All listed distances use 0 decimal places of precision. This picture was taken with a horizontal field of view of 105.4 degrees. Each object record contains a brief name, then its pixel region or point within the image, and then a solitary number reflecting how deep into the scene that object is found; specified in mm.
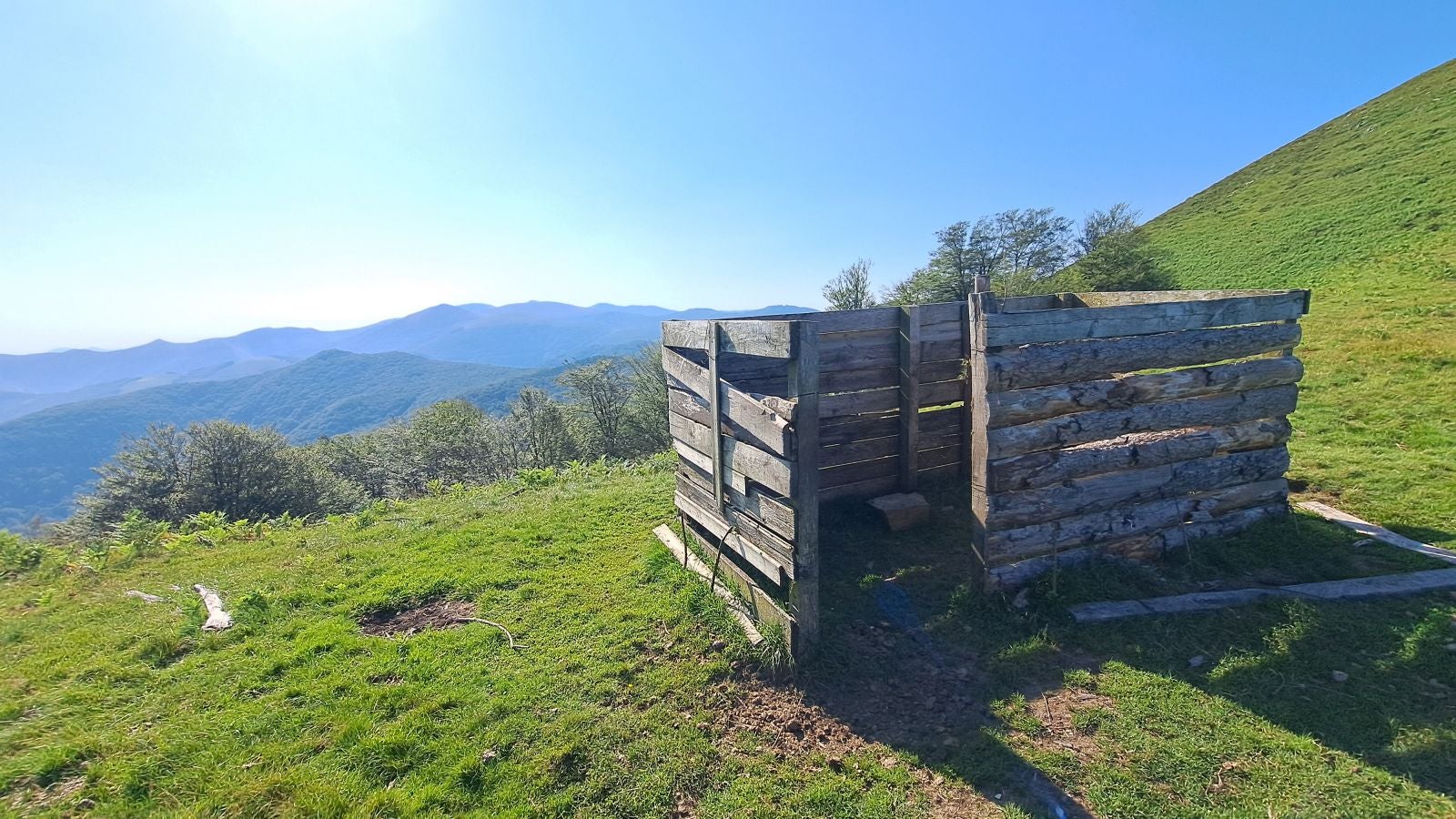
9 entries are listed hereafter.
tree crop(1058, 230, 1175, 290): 31906
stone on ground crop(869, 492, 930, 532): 6625
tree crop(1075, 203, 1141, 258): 53219
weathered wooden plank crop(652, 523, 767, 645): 5035
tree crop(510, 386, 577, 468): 49812
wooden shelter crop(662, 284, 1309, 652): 4691
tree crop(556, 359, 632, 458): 51219
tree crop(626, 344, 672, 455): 47031
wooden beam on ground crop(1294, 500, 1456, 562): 5508
